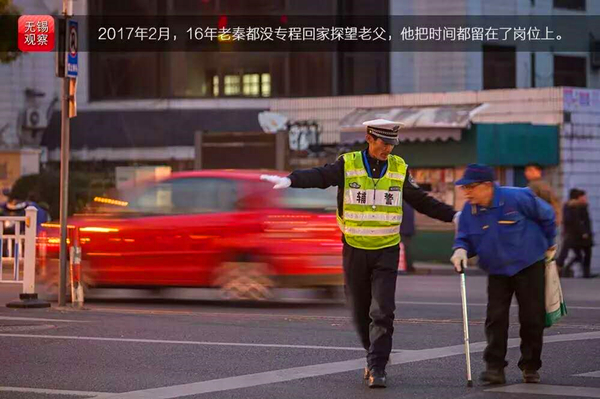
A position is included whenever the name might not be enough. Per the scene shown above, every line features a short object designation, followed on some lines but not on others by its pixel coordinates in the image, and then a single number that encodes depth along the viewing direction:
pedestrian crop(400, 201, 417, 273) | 26.39
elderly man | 9.48
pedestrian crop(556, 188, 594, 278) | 25.06
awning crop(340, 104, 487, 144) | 31.30
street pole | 16.12
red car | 16.31
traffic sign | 16.06
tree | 28.19
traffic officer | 9.45
